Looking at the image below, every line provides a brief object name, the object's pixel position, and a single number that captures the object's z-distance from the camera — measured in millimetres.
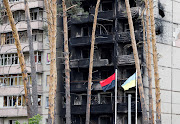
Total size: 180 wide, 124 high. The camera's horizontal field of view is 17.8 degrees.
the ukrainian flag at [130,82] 51625
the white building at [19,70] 68250
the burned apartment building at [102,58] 61438
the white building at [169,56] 61500
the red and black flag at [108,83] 56809
